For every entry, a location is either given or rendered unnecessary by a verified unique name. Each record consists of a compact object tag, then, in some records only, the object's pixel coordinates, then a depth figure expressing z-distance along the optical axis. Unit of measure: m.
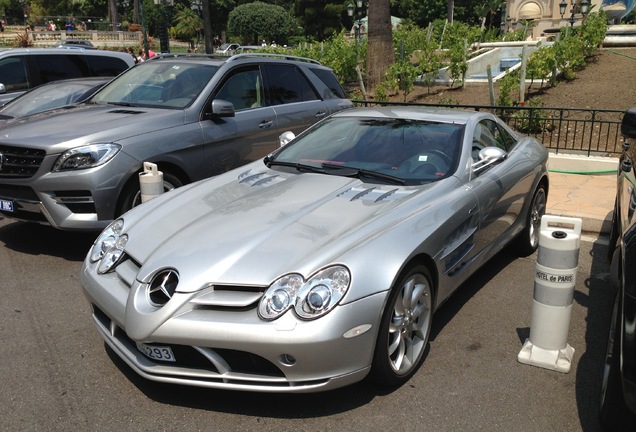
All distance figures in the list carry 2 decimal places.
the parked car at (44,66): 9.75
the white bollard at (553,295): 3.62
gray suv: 5.48
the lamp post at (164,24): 21.34
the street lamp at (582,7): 27.79
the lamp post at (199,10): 51.72
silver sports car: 3.05
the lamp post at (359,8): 33.98
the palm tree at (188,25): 68.06
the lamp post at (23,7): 87.32
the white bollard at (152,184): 5.39
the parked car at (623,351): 2.52
